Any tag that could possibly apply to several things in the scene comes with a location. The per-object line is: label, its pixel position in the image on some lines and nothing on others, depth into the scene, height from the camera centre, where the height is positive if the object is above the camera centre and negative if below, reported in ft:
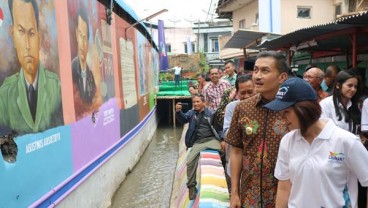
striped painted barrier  12.92 -4.30
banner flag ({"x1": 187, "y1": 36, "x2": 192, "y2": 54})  132.05 +8.82
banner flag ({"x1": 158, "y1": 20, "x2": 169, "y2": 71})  77.00 +5.03
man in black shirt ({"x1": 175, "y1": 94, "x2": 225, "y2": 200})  16.95 -3.01
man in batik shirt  8.19 -1.42
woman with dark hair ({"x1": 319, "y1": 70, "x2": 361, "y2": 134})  11.18 -1.15
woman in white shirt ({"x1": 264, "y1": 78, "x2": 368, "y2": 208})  6.37 -1.54
